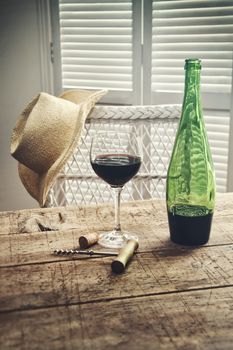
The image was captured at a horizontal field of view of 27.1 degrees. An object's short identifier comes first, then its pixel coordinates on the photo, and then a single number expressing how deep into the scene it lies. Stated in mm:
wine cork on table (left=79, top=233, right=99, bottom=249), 941
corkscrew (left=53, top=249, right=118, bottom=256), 917
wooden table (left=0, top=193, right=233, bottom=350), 654
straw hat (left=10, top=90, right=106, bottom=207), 1519
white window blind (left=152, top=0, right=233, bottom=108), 2018
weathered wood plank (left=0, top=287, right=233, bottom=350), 641
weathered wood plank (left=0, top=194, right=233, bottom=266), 944
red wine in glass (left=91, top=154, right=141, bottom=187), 917
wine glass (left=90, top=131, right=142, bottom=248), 918
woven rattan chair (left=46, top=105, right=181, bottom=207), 1748
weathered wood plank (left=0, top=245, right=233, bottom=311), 761
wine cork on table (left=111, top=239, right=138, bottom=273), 838
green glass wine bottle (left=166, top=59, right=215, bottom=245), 964
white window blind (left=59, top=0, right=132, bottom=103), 2164
